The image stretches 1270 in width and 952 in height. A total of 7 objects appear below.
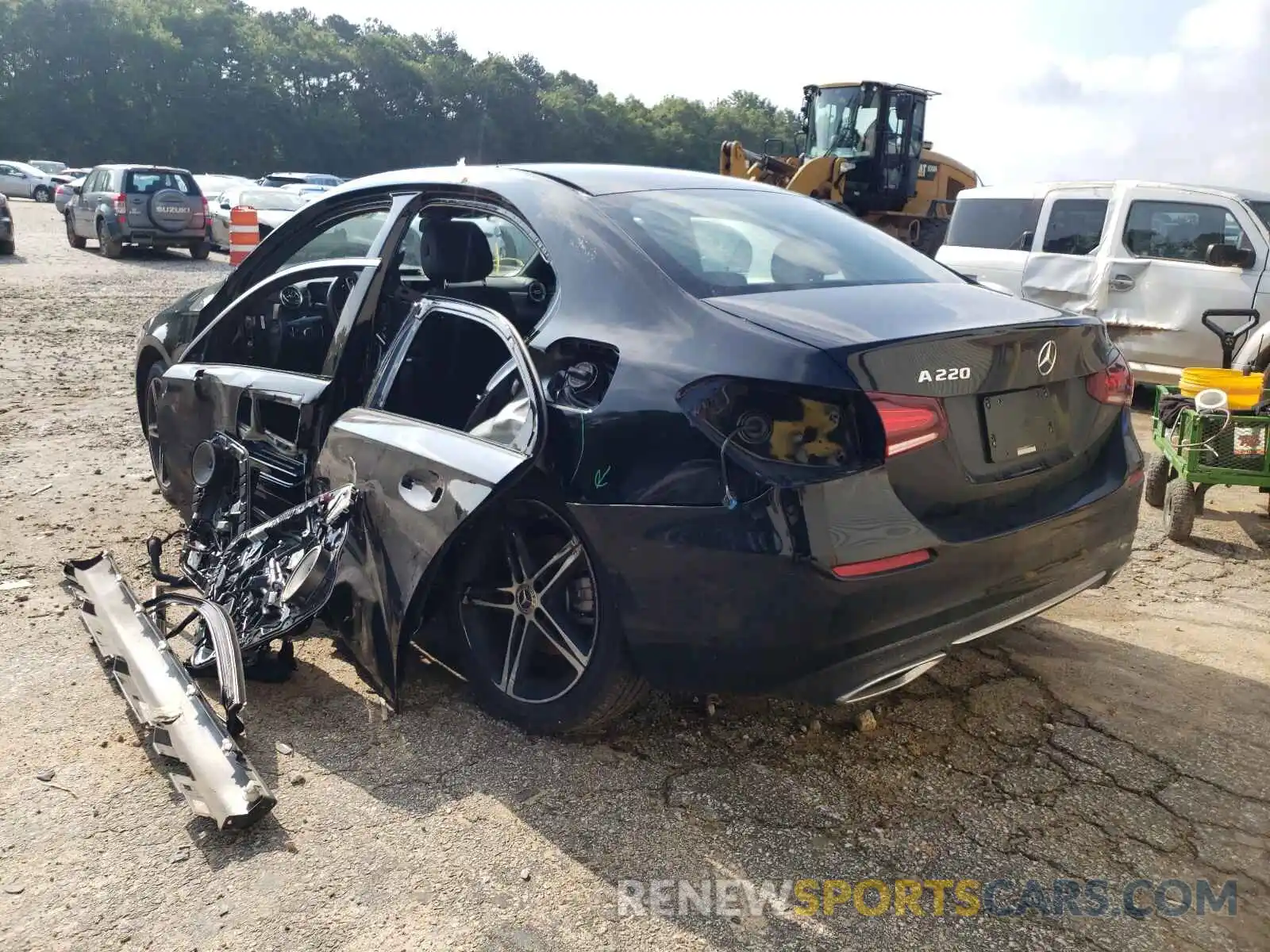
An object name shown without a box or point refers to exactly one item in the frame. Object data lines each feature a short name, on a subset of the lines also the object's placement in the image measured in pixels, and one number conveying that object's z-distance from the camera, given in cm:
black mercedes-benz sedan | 245
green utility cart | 486
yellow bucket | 500
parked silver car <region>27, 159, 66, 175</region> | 4009
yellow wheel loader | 1591
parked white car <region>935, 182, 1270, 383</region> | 803
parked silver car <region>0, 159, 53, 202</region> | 3481
